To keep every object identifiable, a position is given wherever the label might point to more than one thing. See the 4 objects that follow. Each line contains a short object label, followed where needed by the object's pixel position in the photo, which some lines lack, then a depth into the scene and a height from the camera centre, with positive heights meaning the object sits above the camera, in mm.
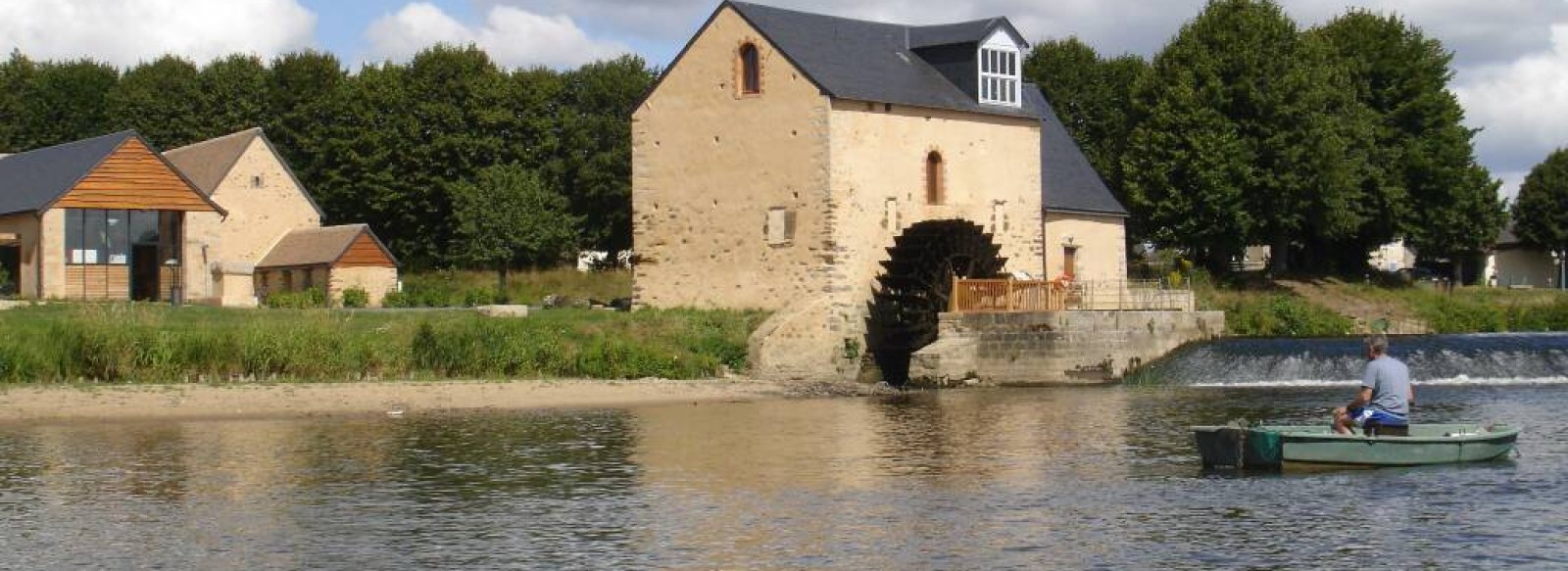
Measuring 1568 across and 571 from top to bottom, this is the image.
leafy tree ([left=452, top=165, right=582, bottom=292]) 58281 +3027
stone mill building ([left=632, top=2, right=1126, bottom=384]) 41219 +3129
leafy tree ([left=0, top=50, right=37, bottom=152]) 70375 +8291
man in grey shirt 21500 -989
